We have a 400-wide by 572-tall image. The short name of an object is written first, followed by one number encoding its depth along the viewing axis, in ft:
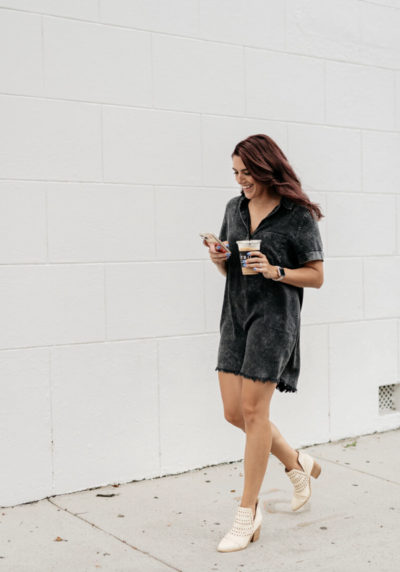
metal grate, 17.70
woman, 10.77
